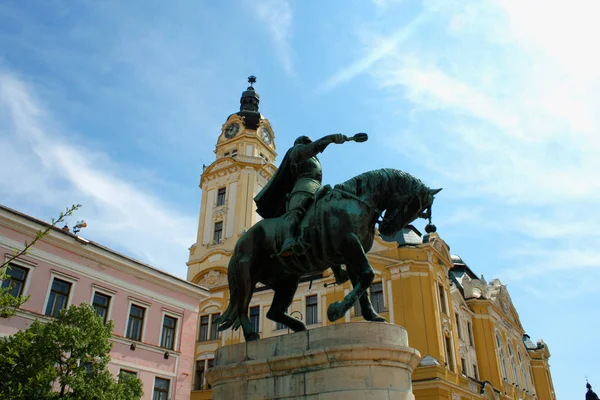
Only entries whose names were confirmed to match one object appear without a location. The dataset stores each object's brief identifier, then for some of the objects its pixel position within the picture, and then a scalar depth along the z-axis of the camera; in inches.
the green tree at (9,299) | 372.8
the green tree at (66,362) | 536.4
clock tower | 1441.9
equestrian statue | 250.5
